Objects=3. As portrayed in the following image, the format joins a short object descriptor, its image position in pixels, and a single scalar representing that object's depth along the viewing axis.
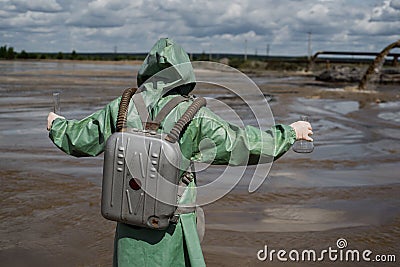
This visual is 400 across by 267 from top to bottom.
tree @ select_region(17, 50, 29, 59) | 71.74
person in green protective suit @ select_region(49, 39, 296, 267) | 2.89
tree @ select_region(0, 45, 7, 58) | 67.44
